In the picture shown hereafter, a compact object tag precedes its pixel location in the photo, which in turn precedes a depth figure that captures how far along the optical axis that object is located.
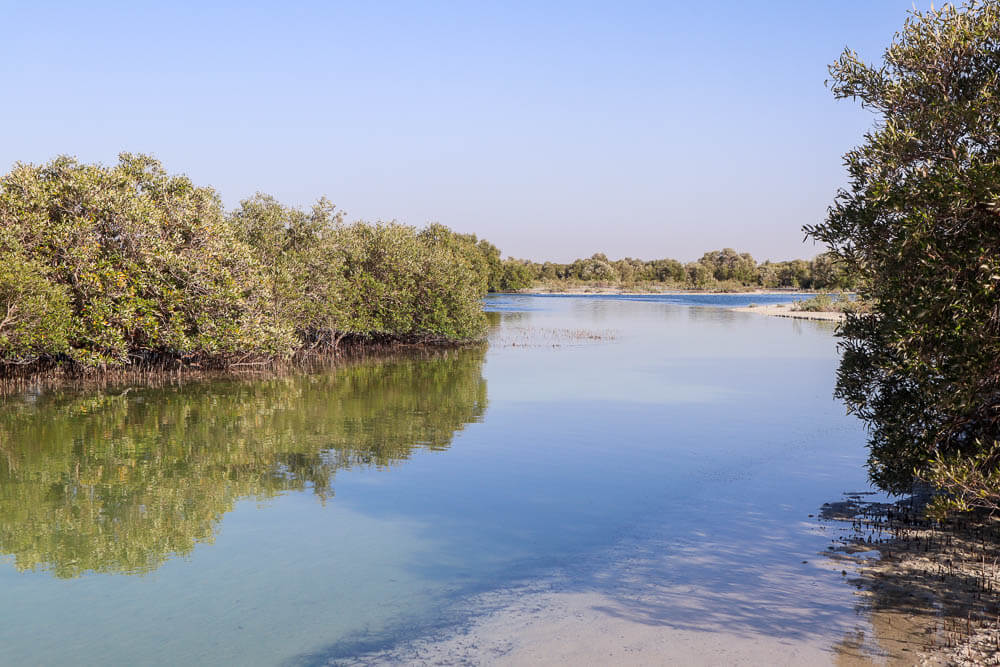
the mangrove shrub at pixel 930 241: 11.16
